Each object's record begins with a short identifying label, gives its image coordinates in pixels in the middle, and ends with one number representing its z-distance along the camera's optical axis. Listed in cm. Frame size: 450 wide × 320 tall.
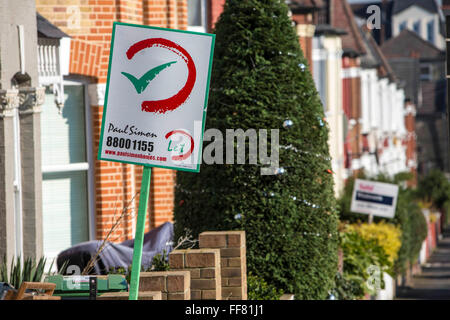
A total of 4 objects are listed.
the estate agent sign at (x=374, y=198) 3597
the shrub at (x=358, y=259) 2519
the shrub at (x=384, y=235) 3516
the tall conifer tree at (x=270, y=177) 1647
